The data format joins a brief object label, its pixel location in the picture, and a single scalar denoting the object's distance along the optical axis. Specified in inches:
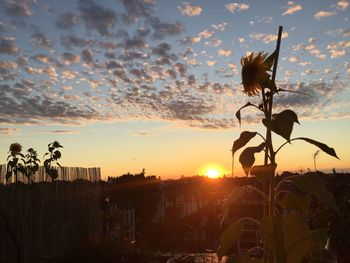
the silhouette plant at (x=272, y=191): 48.3
